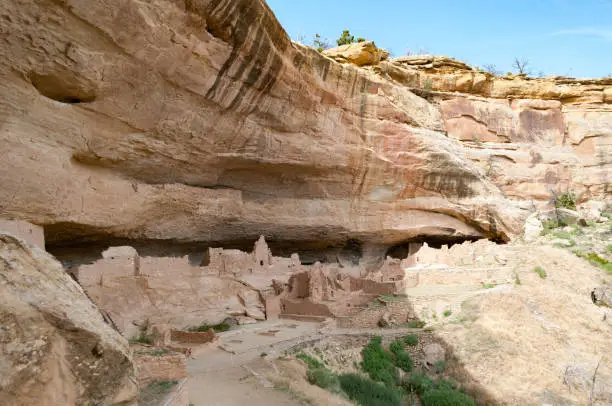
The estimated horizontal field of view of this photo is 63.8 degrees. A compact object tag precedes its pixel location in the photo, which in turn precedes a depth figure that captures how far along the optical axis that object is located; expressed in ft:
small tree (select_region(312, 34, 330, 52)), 98.37
